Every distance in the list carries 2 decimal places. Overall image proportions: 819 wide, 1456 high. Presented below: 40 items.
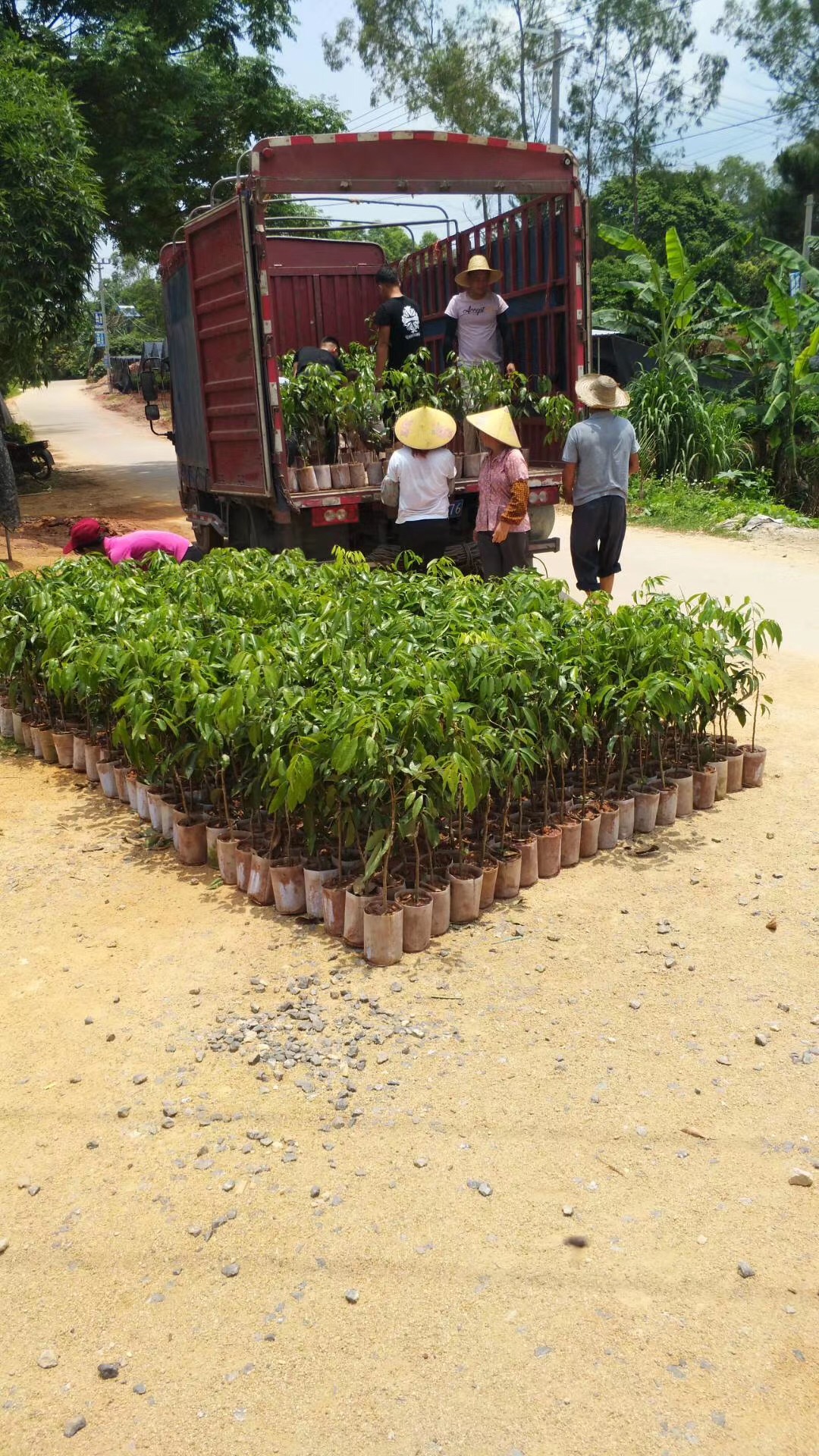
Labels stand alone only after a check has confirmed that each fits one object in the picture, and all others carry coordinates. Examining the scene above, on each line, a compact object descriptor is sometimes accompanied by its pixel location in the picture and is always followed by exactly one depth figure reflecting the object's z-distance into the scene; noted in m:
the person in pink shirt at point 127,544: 6.84
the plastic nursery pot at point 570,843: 4.31
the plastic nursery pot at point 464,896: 3.85
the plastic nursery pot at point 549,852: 4.23
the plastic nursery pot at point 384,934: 3.58
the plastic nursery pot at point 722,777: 4.89
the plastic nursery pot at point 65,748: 5.60
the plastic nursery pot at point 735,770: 4.98
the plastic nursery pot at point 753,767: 5.01
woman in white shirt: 6.37
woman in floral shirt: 6.12
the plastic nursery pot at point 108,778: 5.16
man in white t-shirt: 8.10
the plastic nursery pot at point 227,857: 4.20
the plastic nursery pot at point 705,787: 4.80
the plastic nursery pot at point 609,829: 4.47
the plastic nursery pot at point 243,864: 4.13
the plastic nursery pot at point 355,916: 3.67
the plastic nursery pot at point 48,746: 5.73
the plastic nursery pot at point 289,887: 3.95
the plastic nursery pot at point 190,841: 4.38
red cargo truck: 6.62
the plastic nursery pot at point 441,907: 3.78
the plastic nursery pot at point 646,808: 4.58
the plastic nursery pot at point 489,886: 3.98
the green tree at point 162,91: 13.59
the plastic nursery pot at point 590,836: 4.41
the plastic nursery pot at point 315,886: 3.87
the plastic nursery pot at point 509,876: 4.05
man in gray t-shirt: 6.45
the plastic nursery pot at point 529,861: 4.15
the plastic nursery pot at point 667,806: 4.65
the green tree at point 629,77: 33.53
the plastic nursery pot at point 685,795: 4.73
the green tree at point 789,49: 36.47
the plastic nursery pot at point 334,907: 3.79
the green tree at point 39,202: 11.09
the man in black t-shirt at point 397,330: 7.71
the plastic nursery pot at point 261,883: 4.03
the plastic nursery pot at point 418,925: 3.69
